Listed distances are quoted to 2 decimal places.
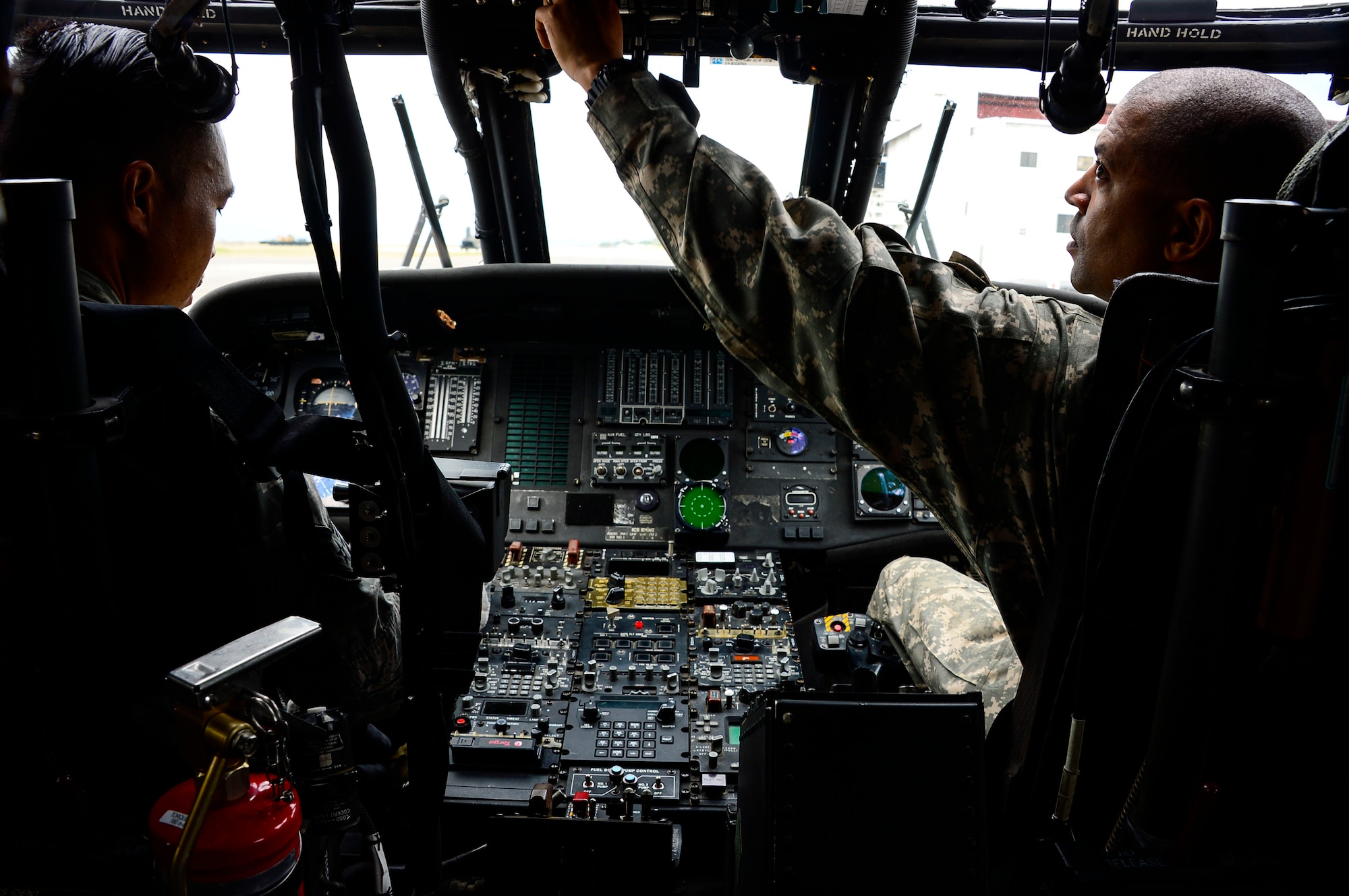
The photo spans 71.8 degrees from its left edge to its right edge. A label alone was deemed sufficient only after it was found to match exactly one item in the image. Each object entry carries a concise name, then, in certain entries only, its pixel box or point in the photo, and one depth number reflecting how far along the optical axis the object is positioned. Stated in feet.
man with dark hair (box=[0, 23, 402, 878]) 2.86
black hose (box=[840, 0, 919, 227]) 6.85
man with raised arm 3.39
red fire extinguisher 2.14
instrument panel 8.66
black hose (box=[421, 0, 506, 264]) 7.03
